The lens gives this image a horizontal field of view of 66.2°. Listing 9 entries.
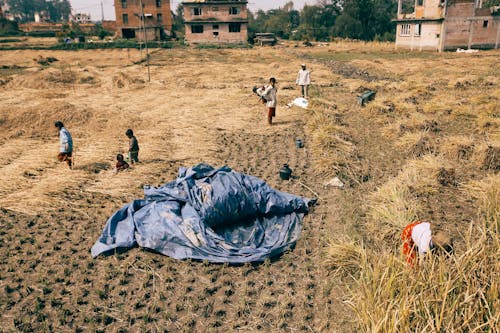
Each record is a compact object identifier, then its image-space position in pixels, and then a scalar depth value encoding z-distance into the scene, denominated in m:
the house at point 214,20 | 38.38
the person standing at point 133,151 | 7.72
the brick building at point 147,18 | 42.66
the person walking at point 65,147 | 7.55
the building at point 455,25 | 30.27
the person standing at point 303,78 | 12.75
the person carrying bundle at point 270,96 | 9.95
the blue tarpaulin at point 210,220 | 4.91
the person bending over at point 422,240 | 3.91
